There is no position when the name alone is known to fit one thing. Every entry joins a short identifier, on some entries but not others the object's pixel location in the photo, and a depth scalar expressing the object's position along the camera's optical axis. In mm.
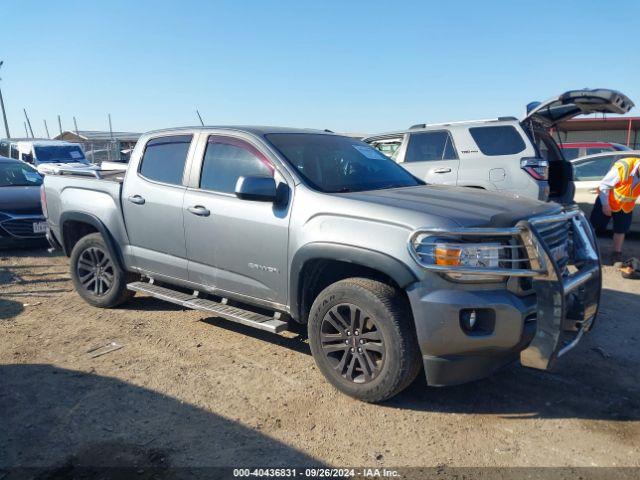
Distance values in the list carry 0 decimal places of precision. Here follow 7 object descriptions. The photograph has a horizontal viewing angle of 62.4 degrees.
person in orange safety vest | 7184
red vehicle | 15703
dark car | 7957
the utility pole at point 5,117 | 34094
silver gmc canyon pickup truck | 3037
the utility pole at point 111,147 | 29084
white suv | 6654
